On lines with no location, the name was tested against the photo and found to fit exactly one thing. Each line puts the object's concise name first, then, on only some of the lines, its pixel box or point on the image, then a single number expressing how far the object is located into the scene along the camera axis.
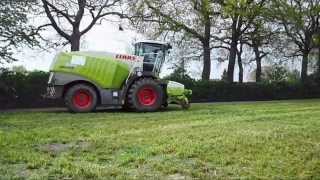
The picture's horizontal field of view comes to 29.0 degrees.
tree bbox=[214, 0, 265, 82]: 41.53
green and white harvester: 26.03
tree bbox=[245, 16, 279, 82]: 44.97
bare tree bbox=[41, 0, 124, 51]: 38.44
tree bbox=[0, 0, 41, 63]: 26.33
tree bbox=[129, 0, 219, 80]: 42.03
